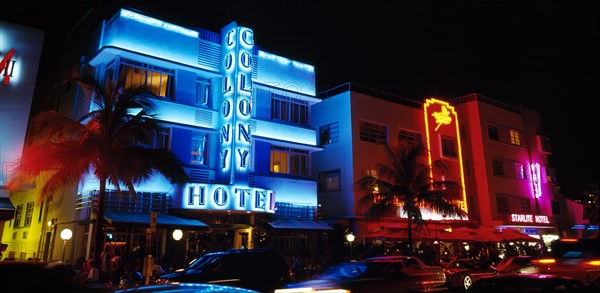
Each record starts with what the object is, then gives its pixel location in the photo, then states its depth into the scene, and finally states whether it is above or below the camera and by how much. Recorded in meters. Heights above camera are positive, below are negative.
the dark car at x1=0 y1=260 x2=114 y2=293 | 5.86 -0.24
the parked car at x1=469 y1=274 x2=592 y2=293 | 7.94 -0.42
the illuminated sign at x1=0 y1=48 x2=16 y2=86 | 19.66 +8.11
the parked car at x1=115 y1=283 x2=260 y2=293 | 4.74 -0.28
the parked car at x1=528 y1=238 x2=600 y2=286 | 14.33 -0.06
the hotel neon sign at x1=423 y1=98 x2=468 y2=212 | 34.66 +10.48
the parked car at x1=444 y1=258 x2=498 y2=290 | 20.64 -0.48
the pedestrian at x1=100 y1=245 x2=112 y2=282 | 16.41 -0.10
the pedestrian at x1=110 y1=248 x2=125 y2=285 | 15.90 -0.30
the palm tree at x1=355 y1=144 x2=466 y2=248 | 25.86 +3.80
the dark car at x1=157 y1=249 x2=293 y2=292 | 12.42 -0.27
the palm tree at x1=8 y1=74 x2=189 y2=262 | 17.11 +4.11
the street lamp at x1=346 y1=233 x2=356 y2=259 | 26.12 +1.23
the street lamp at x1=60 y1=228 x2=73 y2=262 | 18.99 +1.10
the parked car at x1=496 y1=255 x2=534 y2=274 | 21.81 -0.22
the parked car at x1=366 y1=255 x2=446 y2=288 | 13.89 -0.36
